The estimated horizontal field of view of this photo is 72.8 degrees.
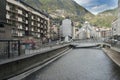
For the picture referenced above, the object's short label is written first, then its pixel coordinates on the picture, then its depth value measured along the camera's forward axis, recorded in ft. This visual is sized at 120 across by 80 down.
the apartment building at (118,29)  137.18
